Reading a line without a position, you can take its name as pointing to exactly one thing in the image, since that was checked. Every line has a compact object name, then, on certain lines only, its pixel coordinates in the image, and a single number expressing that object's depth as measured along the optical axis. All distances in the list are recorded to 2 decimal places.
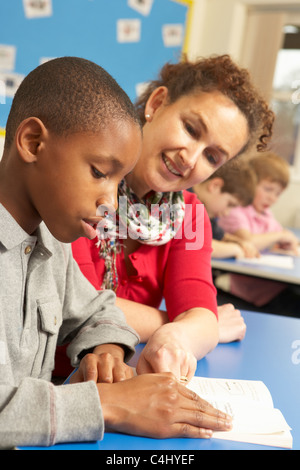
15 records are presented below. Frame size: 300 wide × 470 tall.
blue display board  2.74
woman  1.25
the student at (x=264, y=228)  3.07
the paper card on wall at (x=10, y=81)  2.69
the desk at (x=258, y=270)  2.45
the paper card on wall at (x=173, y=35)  3.97
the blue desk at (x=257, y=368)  0.73
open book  0.78
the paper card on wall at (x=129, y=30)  3.53
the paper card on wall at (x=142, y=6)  3.62
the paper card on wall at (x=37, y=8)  2.81
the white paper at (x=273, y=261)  2.66
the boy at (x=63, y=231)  0.69
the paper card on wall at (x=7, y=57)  2.70
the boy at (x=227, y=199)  2.67
